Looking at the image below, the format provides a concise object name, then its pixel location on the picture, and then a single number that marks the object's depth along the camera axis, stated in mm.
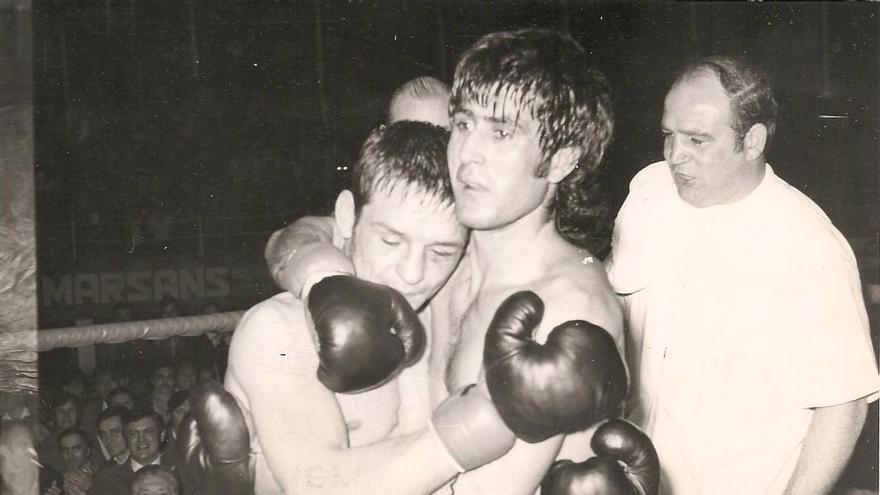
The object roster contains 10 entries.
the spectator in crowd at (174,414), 2240
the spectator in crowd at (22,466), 2320
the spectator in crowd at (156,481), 2307
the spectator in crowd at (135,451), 2316
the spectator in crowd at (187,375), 2254
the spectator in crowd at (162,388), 2270
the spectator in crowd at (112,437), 2383
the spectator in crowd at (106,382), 2342
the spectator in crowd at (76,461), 2326
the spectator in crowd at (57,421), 2316
